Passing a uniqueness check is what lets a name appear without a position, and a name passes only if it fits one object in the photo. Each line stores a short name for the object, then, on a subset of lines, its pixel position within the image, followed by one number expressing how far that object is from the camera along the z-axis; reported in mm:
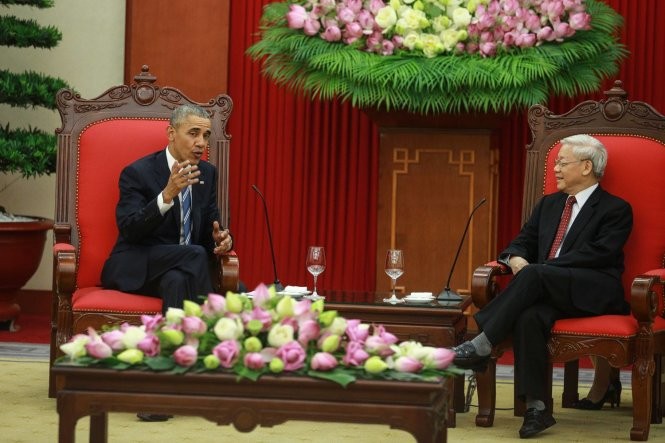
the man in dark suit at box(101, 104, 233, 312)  9422
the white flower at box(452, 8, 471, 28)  11359
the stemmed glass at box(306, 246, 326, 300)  9500
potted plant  12961
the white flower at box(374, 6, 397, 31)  11414
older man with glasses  9023
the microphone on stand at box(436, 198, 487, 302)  9633
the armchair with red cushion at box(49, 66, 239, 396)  10109
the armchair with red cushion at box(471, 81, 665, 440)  8914
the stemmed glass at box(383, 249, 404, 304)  9430
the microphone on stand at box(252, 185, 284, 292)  9945
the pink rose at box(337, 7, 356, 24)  11461
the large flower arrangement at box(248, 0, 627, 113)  11180
